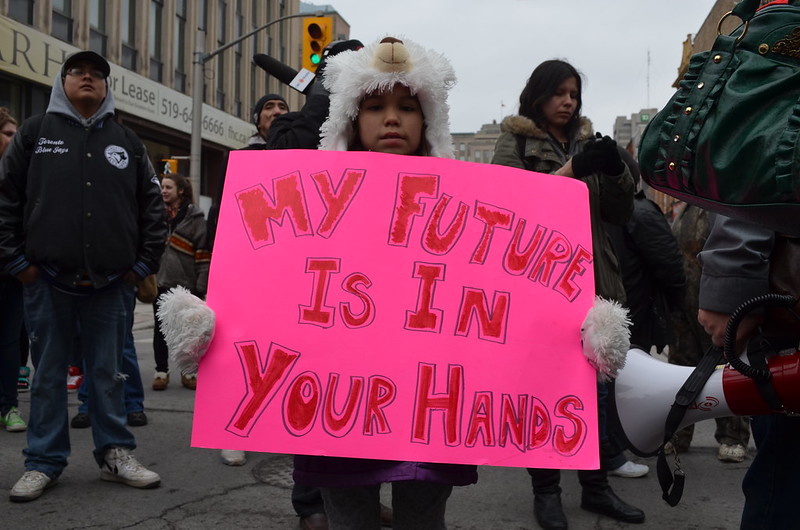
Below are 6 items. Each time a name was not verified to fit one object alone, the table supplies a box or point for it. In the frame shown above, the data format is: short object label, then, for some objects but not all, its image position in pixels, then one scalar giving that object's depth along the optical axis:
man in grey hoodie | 3.53
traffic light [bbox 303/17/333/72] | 11.55
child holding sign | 1.82
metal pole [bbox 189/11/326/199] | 14.98
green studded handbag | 1.28
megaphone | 1.56
